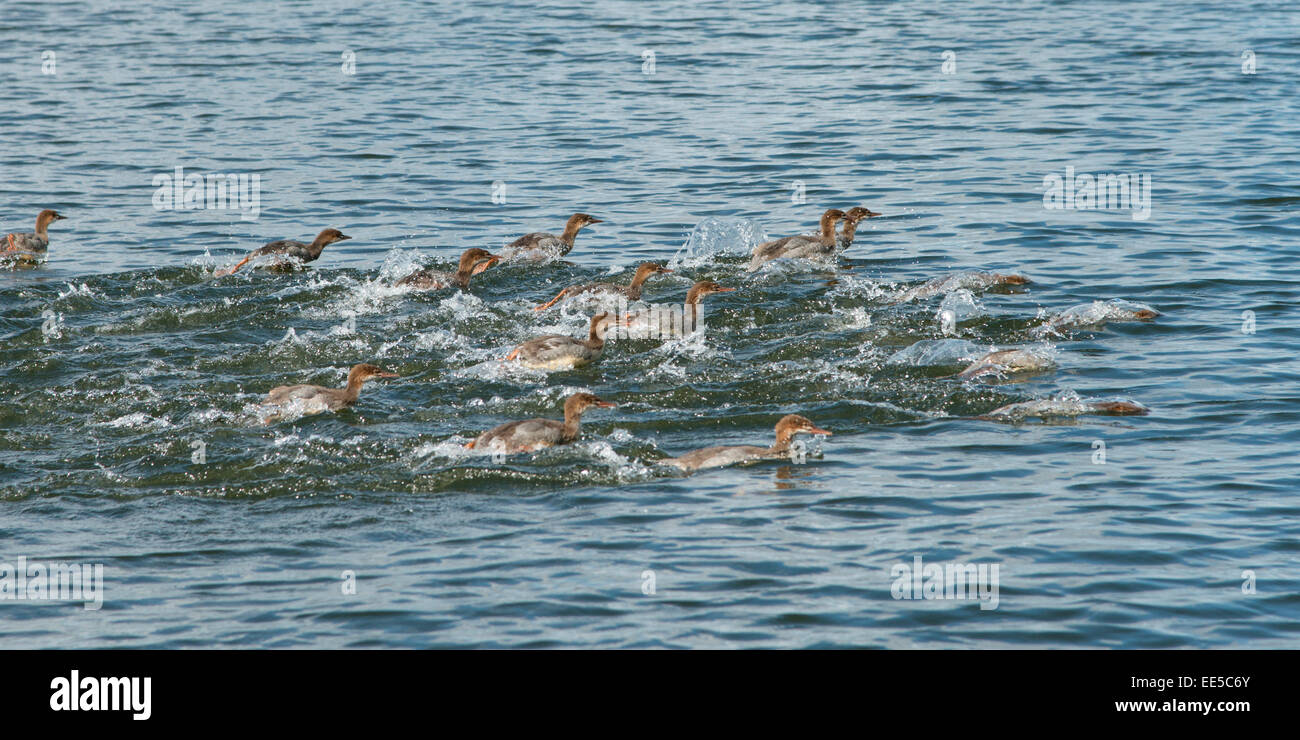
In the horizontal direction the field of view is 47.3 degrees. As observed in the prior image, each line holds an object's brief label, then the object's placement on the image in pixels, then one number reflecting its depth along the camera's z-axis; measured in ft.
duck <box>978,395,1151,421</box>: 42.16
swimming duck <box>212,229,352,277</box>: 58.34
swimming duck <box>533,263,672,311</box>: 55.03
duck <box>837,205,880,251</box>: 63.10
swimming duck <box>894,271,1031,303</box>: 54.08
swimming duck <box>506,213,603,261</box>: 60.59
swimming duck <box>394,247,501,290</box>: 55.83
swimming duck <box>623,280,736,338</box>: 49.98
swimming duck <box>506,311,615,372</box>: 46.91
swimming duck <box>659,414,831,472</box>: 38.50
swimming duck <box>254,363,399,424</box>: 42.52
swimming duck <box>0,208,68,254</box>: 61.98
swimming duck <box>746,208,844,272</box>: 58.95
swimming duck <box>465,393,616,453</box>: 38.93
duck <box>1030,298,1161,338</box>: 50.47
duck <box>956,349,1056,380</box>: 45.55
